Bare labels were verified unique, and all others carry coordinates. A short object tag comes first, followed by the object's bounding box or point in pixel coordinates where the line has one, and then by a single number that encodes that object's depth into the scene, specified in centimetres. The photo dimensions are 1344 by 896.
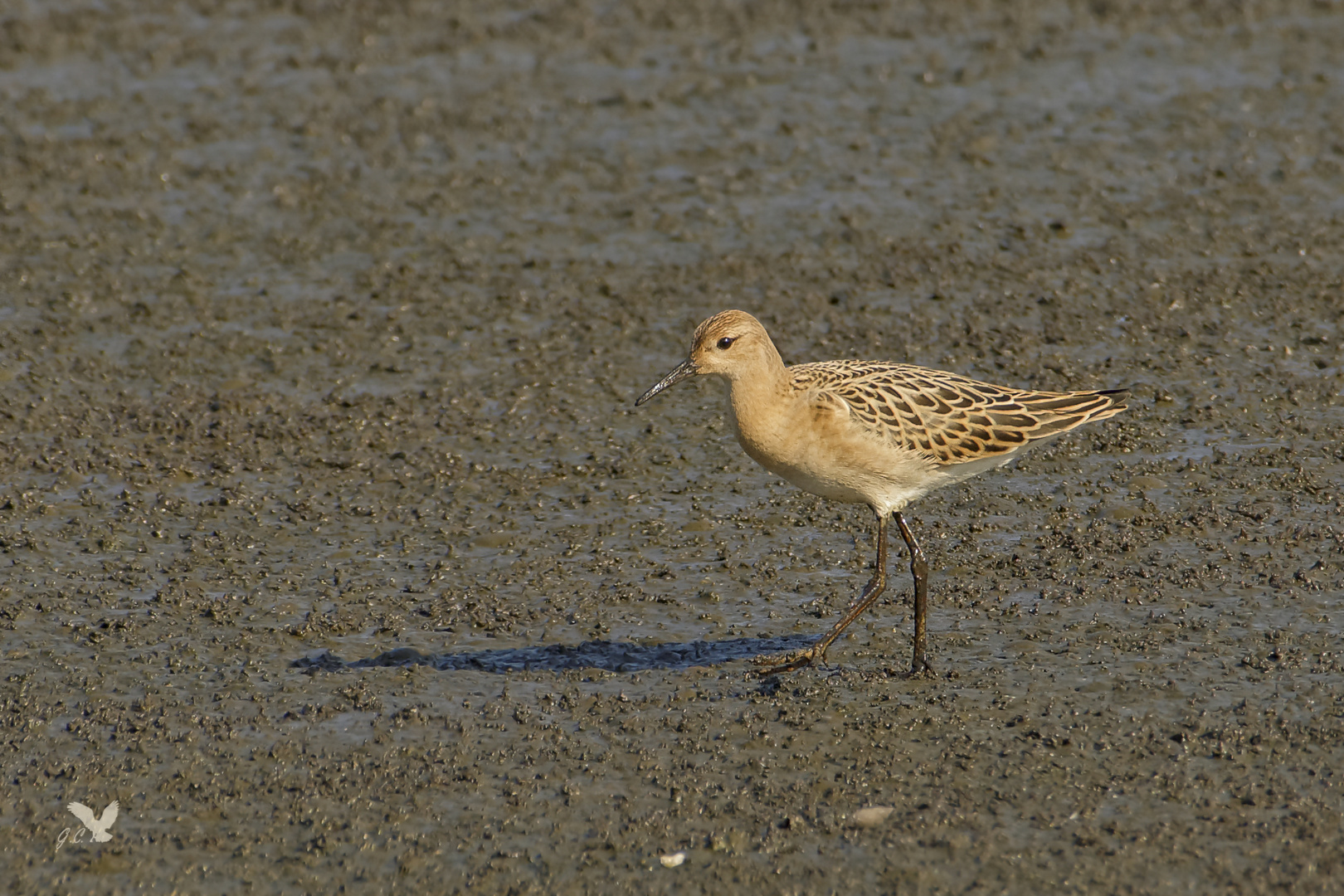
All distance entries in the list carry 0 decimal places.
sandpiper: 1404
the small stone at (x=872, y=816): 1170
